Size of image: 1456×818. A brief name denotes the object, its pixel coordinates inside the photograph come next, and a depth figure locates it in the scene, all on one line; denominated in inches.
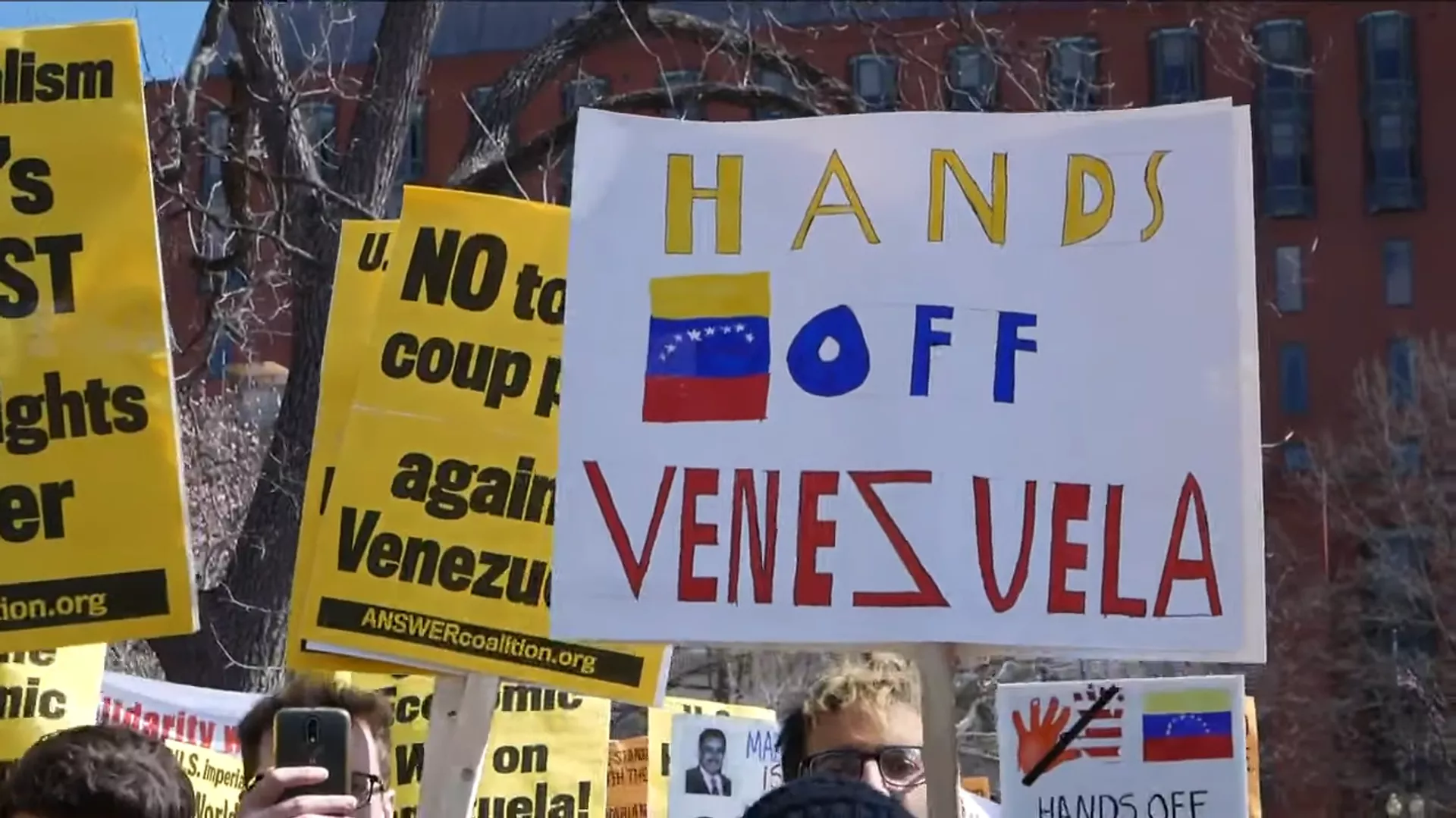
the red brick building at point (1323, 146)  1774.1
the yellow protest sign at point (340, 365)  183.9
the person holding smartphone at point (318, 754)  120.3
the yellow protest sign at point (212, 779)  236.2
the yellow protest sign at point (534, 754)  240.2
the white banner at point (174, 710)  257.8
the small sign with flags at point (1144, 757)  261.7
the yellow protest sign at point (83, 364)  146.6
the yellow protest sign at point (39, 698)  195.2
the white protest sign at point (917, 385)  132.0
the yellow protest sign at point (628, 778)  314.8
